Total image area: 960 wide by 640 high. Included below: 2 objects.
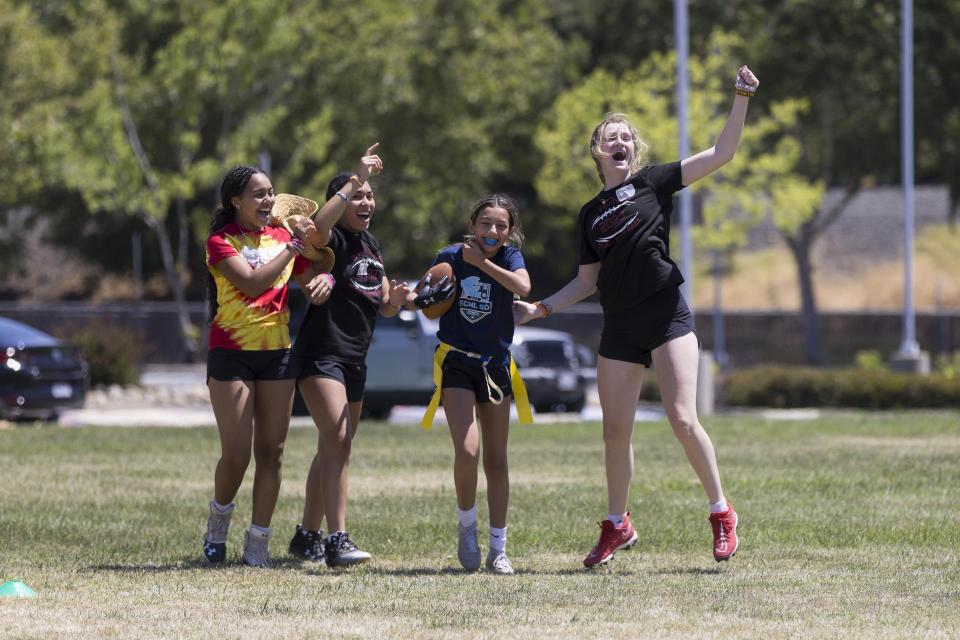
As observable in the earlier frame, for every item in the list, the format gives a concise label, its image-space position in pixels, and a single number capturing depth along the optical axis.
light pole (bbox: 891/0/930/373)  55.87
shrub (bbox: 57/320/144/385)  55.00
